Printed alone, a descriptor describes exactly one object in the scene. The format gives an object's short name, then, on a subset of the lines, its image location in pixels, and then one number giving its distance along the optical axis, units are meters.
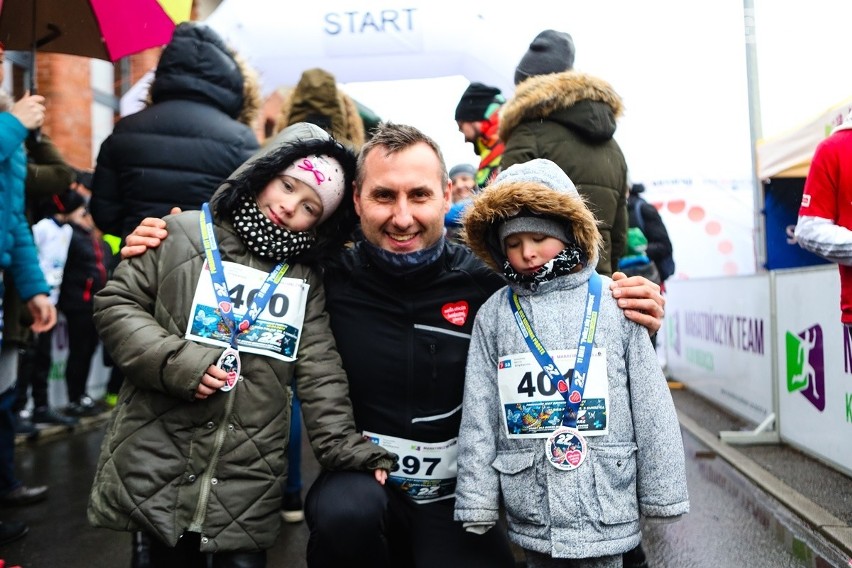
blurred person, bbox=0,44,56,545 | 3.29
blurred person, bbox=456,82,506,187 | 4.34
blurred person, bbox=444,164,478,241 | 6.10
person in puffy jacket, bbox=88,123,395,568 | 2.20
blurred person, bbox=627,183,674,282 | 6.41
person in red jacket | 3.19
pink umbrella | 3.53
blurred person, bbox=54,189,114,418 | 6.19
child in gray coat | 2.09
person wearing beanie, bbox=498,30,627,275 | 3.11
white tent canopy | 6.24
